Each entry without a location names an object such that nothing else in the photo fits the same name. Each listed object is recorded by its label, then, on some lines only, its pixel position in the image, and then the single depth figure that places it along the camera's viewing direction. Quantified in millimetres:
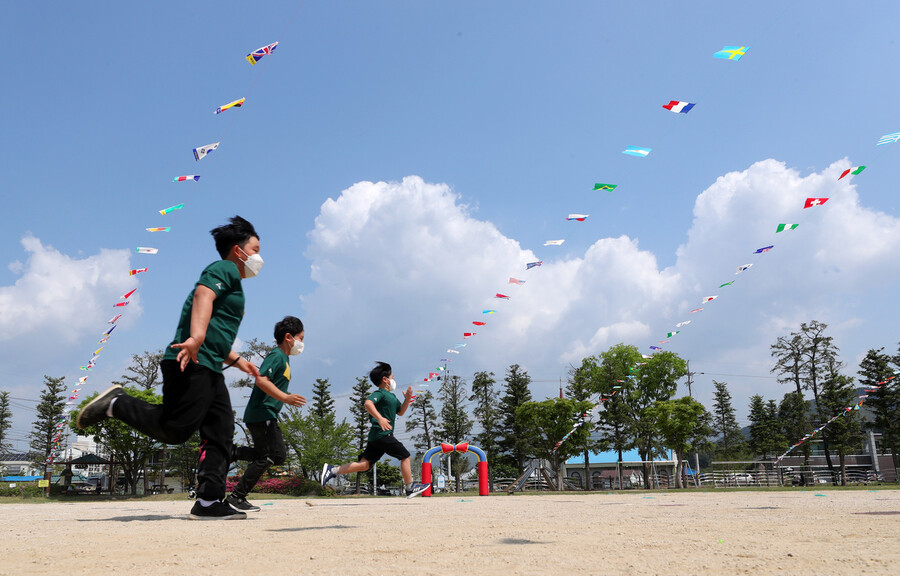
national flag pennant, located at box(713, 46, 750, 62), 10110
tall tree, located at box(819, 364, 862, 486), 36469
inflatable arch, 14875
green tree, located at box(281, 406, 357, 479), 31859
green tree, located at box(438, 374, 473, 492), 45688
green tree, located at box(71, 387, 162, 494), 29922
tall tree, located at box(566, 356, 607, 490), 42553
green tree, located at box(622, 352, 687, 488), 41469
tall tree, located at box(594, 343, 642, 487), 42719
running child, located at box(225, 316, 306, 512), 6379
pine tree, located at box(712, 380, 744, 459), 62500
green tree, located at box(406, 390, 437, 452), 46125
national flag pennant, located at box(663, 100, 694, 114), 10891
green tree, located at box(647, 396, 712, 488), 34469
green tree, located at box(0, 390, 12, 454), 64625
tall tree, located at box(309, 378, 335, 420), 46594
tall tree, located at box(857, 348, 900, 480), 38281
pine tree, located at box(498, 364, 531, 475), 46344
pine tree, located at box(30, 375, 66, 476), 55000
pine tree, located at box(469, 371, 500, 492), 46875
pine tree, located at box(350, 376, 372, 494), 46875
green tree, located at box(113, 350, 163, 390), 42156
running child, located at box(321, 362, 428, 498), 8234
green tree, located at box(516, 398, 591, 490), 39750
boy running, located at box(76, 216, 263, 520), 3990
